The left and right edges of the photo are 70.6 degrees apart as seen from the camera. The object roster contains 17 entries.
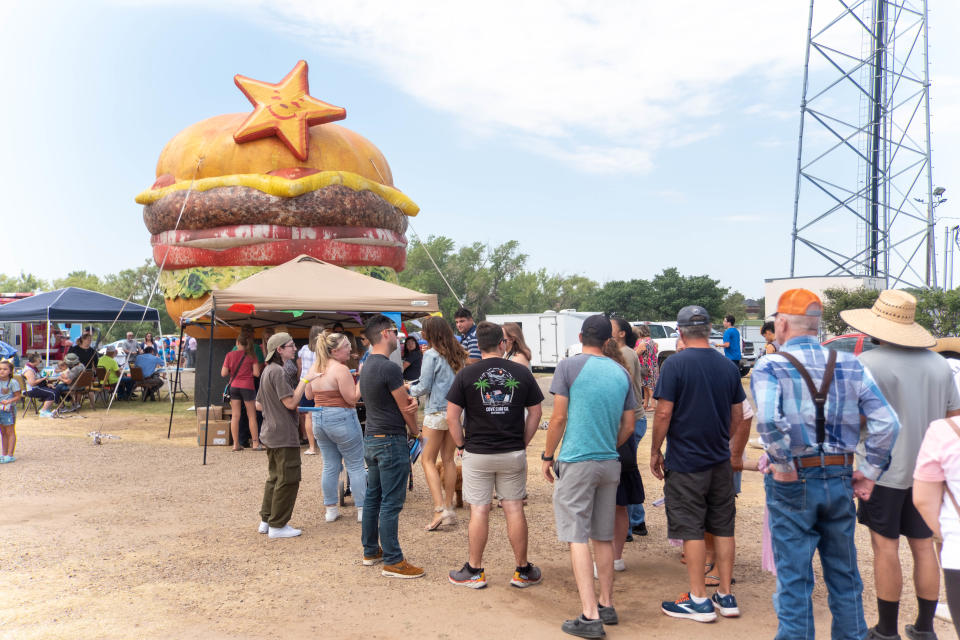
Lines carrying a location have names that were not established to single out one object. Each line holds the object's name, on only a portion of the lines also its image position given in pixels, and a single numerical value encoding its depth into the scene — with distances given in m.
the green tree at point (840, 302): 23.97
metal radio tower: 30.11
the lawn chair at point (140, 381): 16.47
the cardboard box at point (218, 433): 10.57
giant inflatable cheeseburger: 12.02
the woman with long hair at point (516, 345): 5.91
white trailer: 25.47
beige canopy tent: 9.55
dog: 6.84
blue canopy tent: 16.28
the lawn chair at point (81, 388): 14.82
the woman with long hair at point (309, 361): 8.12
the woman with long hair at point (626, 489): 4.64
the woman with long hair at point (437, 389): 5.84
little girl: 8.80
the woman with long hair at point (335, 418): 5.84
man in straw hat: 3.66
